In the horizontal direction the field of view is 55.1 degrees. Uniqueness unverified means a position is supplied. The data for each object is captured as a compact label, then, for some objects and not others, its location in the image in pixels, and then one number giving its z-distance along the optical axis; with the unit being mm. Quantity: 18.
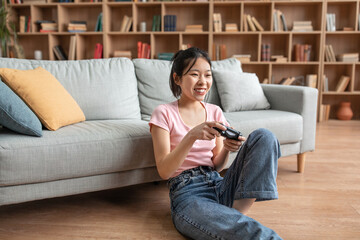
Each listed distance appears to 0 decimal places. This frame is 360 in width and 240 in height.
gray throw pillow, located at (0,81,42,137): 1501
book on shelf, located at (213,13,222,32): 4500
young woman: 1260
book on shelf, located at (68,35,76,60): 4621
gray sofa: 1483
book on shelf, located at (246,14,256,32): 4492
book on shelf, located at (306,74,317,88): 4520
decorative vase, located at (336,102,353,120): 4504
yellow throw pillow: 1692
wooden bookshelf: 4500
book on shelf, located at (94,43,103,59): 4629
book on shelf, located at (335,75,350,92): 4488
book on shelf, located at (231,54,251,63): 4578
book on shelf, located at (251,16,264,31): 4492
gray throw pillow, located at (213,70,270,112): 2406
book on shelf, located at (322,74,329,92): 4562
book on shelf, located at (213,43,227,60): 4594
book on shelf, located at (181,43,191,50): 4595
